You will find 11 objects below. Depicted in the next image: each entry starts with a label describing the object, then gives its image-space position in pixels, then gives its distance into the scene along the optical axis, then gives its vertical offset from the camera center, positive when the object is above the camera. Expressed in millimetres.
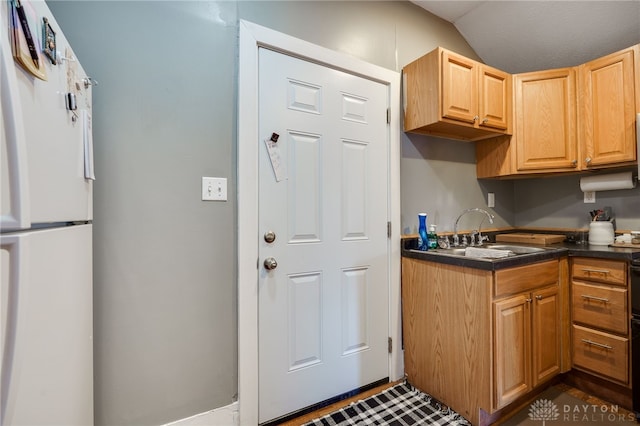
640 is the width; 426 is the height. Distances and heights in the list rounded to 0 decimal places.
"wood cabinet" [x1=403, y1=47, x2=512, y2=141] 1750 +777
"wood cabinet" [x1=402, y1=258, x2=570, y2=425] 1413 -664
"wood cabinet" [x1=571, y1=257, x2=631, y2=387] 1584 -627
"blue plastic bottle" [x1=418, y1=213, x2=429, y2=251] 1858 -130
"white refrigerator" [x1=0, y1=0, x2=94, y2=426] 494 -15
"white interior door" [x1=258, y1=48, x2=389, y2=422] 1508 -115
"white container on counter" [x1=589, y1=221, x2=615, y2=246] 1956 -147
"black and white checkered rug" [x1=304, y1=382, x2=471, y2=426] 1503 -1114
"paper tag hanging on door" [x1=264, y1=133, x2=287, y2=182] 1503 +309
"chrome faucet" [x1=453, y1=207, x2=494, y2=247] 2123 -170
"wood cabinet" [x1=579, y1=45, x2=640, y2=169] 1737 +685
